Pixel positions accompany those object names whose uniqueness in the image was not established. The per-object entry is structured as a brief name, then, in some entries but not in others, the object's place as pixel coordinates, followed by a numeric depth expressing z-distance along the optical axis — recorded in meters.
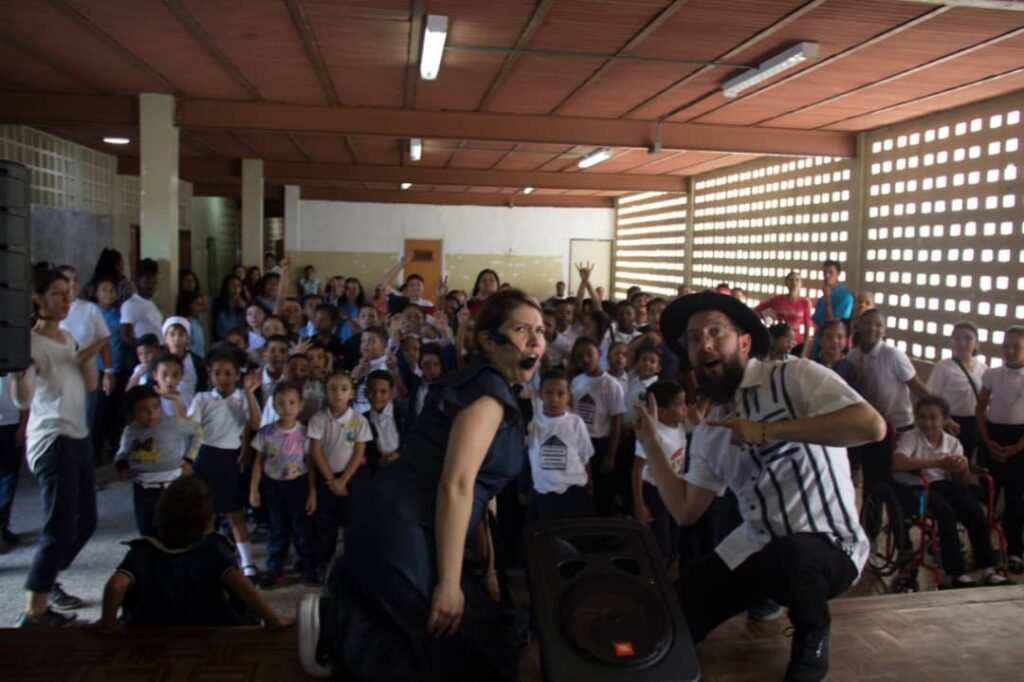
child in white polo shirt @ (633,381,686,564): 4.80
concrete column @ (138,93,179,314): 8.48
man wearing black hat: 2.46
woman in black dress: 2.19
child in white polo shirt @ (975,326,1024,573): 5.20
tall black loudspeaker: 2.85
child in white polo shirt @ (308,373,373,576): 4.78
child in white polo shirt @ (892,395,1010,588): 4.67
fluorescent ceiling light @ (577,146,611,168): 12.36
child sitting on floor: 2.90
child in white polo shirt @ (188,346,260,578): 4.86
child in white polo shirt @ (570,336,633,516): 5.49
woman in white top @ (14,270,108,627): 3.92
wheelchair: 4.73
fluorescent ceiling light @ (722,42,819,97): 6.38
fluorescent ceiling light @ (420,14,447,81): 5.85
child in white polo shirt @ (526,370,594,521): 4.74
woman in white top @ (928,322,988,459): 5.93
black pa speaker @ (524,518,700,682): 2.14
